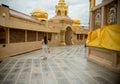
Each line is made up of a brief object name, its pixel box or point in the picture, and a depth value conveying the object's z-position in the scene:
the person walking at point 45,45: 6.07
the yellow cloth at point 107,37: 3.86
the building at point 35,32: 6.42
